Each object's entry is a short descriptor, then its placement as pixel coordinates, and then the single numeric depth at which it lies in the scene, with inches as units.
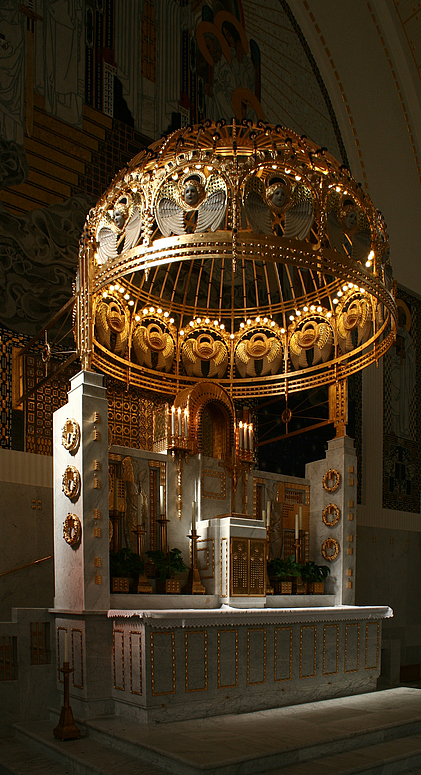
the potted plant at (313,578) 395.2
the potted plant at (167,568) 334.6
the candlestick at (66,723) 266.4
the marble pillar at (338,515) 405.4
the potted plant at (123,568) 316.8
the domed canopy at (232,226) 288.8
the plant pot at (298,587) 389.9
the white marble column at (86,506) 296.8
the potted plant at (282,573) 378.3
